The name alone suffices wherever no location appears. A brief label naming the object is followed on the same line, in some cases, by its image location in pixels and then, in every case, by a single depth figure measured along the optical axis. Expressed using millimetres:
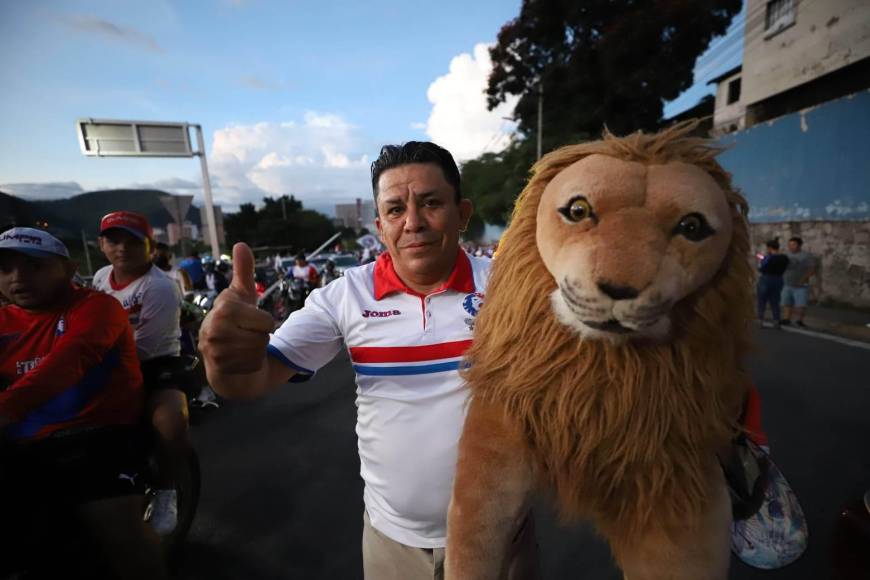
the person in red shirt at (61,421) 1682
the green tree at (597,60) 13594
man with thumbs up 1265
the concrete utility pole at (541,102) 16484
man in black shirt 6613
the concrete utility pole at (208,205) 12820
